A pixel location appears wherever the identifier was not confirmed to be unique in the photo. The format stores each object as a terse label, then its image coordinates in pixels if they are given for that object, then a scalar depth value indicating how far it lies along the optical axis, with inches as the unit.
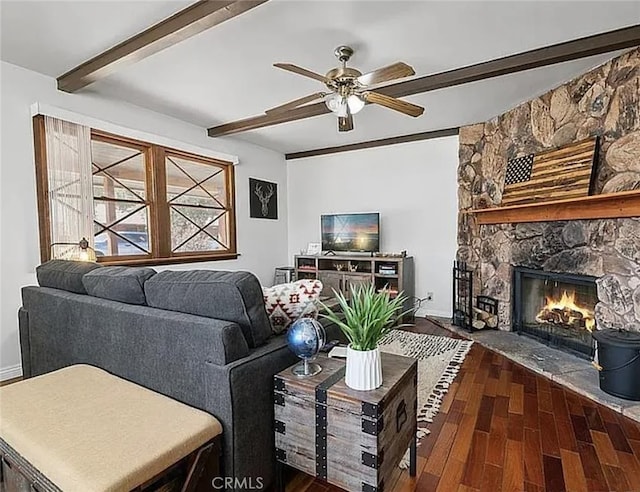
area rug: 95.0
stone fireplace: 105.8
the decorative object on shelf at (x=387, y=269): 187.5
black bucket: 93.2
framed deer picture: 216.7
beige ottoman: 42.1
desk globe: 57.9
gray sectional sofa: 54.9
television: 199.6
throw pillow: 69.8
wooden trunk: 51.0
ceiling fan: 92.0
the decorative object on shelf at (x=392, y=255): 190.5
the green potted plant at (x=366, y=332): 53.6
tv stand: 187.6
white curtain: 123.7
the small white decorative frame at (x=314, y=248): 224.8
